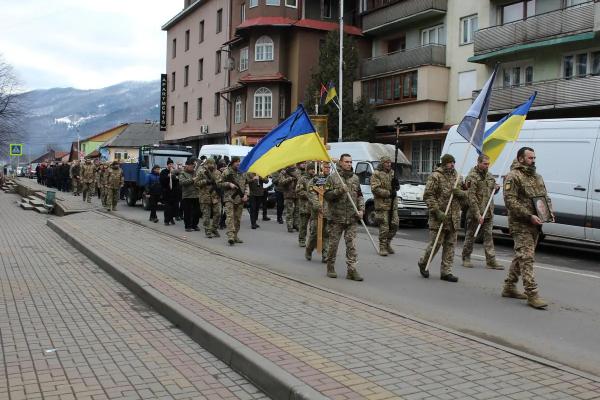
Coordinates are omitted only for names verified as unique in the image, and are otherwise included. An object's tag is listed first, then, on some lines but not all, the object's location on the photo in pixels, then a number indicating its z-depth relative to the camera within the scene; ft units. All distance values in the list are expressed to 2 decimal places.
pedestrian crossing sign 117.39
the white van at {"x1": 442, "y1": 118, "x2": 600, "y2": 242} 38.63
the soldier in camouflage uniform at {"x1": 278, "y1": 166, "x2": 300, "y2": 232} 50.49
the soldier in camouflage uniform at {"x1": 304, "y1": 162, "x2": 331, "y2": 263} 35.88
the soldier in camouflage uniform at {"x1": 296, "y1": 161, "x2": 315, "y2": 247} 41.29
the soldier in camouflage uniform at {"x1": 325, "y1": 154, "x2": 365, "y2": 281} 29.09
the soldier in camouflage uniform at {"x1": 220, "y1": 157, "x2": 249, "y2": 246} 42.57
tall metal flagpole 95.25
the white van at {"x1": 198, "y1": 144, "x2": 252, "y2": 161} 80.74
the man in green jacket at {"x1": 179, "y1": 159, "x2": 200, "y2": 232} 50.92
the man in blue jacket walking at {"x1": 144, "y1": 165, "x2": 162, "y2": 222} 58.80
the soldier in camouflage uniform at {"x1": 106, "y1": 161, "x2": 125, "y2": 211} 70.59
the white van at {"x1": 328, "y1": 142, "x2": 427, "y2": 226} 57.77
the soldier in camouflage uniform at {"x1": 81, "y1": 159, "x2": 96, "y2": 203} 88.12
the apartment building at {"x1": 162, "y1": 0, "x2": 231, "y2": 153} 143.23
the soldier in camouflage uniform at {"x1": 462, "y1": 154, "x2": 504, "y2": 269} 34.30
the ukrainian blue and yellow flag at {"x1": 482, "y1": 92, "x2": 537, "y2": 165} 34.83
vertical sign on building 176.43
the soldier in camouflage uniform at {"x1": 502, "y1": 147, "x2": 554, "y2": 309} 23.57
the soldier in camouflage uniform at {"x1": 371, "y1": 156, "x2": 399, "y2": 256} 37.52
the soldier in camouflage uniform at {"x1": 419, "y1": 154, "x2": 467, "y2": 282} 29.35
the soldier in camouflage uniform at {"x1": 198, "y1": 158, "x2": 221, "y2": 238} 46.24
